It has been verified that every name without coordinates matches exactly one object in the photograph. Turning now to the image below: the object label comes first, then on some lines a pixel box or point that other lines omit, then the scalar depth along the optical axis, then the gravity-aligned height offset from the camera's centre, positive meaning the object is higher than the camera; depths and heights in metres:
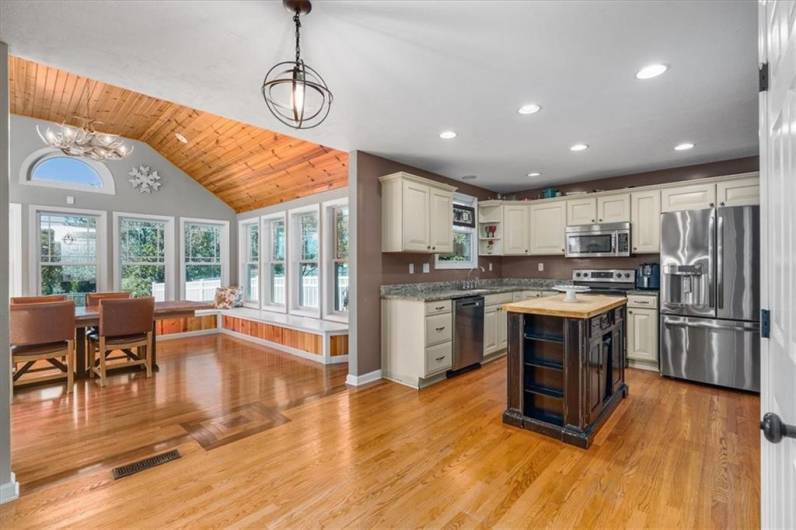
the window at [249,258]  7.30 +0.14
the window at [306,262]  6.03 +0.04
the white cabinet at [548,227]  5.23 +0.52
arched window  5.29 +1.43
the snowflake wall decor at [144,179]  6.12 +1.47
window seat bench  4.84 -1.03
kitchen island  2.58 -0.78
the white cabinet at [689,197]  4.01 +0.73
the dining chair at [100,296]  4.97 -0.42
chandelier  4.15 +1.43
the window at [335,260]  5.58 +0.06
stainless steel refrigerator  3.46 -0.34
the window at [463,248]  5.27 +0.23
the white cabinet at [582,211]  4.93 +0.71
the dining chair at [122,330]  3.92 -0.71
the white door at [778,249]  0.78 +0.03
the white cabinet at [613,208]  4.65 +0.70
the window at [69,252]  5.41 +0.23
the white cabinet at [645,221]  4.43 +0.50
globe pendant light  1.71 +1.23
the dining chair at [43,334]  3.45 -0.65
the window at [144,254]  6.11 +0.20
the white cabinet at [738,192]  3.76 +0.73
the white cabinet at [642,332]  4.20 -0.81
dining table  4.00 -0.59
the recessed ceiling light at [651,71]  2.27 +1.21
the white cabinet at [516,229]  5.57 +0.52
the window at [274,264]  6.73 +0.01
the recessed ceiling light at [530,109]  2.86 +1.23
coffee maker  4.37 -0.17
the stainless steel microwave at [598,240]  4.66 +0.29
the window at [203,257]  6.89 +0.16
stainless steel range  4.80 -0.23
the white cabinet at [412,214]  4.04 +0.57
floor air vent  2.24 -1.26
